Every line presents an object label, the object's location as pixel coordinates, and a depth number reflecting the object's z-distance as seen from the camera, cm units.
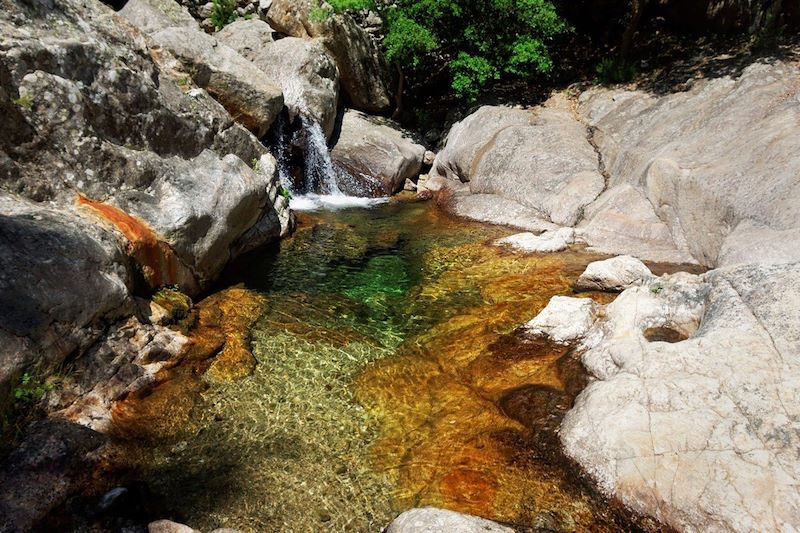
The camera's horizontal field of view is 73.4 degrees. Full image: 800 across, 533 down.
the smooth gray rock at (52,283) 486
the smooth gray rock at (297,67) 1580
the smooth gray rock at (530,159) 1276
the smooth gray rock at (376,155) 1612
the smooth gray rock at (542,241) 1073
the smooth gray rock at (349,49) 1725
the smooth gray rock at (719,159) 866
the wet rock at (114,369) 516
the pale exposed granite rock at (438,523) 395
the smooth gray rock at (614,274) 833
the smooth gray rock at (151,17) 1263
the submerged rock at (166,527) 401
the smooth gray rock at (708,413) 419
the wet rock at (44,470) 403
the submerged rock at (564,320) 698
